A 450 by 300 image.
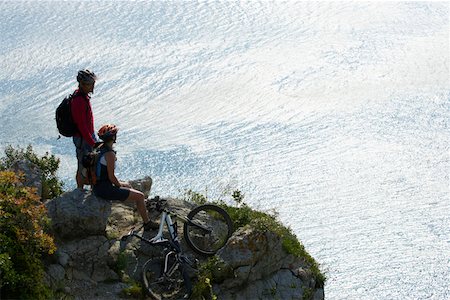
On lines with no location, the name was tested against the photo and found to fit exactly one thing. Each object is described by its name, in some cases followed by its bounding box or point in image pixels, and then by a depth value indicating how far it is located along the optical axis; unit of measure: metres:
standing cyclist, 14.24
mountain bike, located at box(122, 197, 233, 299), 14.05
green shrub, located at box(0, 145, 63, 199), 17.05
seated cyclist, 13.81
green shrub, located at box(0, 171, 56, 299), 11.81
